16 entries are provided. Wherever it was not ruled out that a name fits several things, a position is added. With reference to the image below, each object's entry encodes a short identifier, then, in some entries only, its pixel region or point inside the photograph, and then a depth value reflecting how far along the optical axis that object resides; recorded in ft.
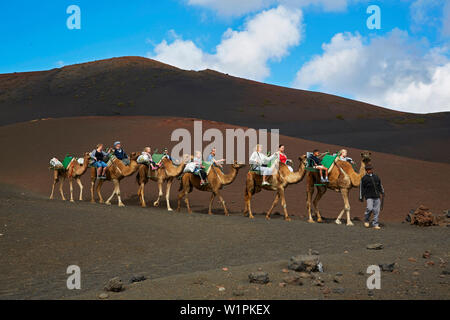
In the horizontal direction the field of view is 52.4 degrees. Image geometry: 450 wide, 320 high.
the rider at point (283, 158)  52.23
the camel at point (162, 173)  59.21
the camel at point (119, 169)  60.54
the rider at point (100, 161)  61.67
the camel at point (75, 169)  66.39
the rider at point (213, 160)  53.76
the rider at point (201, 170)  54.34
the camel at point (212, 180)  53.88
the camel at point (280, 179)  50.60
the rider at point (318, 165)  48.91
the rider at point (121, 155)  61.77
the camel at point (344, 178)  48.51
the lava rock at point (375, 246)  33.81
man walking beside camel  46.09
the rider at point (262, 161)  50.57
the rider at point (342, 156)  50.21
